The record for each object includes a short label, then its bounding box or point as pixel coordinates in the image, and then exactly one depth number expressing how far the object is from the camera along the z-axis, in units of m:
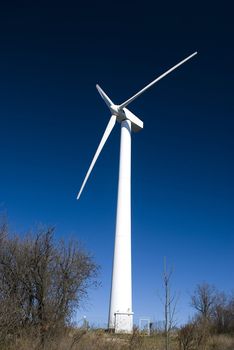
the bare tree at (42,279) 16.11
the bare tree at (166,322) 16.23
